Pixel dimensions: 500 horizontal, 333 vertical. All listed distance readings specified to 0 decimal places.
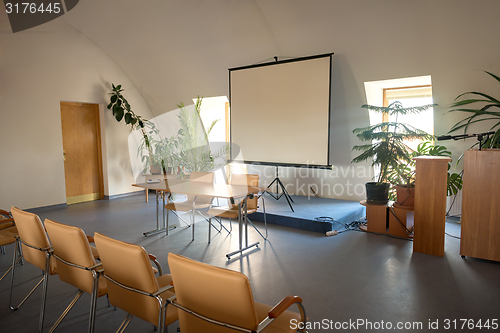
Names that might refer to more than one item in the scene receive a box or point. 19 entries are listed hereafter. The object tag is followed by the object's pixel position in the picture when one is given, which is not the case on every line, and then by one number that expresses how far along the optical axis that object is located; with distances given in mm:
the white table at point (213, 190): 4133
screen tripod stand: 6130
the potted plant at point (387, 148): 4914
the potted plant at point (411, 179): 4816
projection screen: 6050
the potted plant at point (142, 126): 7809
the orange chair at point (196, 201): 4895
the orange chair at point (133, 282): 1907
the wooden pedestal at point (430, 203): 3875
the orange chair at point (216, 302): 1576
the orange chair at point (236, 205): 4438
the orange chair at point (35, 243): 2607
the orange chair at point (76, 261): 2258
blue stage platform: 5234
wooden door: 7477
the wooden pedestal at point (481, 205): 3598
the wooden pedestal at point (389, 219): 4734
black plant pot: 5016
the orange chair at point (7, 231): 3413
